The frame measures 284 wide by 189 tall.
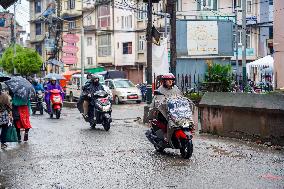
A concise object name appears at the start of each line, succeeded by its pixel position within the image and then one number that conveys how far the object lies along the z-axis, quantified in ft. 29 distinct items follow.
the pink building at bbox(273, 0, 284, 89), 95.45
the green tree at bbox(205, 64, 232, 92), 67.87
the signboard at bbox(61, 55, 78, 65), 109.60
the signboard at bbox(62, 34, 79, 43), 109.70
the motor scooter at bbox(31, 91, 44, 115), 80.58
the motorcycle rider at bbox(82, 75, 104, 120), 55.26
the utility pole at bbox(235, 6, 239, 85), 135.95
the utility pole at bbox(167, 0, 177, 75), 63.93
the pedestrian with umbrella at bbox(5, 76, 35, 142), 42.24
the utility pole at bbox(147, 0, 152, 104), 74.54
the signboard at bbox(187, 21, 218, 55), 93.25
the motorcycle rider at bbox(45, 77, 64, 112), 72.13
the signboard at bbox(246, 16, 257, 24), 165.29
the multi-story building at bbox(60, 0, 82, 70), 207.10
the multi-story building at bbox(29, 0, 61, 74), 208.60
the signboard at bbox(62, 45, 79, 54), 109.51
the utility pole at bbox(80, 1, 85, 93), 111.49
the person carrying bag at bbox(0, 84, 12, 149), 38.29
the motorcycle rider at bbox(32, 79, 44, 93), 81.61
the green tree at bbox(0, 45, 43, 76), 203.31
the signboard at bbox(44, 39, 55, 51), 206.04
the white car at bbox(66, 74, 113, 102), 127.24
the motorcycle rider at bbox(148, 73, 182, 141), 35.14
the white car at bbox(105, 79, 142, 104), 115.03
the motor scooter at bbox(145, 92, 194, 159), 32.55
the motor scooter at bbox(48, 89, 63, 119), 70.69
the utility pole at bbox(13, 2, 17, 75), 198.70
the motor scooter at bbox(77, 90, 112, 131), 53.21
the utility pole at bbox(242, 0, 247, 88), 89.44
